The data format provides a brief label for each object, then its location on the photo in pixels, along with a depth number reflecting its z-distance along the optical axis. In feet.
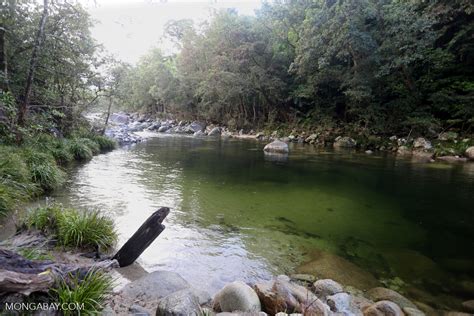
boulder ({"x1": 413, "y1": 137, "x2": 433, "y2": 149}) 61.67
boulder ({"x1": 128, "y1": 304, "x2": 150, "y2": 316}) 10.21
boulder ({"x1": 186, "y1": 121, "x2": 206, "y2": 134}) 120.17
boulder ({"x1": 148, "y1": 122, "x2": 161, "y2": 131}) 126.00
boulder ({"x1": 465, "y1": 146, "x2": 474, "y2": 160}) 53.98
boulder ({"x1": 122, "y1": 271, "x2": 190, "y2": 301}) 11.86
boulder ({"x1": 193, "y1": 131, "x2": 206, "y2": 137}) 106.83
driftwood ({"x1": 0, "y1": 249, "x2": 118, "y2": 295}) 7.80
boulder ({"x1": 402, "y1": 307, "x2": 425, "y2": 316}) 12.73
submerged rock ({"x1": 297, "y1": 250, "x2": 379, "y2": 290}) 15.57
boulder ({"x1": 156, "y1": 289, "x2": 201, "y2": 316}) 9.66
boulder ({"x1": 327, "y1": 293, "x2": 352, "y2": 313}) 12.68
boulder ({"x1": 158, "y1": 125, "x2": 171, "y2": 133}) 121.37
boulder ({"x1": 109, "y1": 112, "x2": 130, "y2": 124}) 144.05
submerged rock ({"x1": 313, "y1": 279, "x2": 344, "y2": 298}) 14.07
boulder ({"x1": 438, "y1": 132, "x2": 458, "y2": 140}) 61.52
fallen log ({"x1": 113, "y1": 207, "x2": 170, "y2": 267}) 14.12
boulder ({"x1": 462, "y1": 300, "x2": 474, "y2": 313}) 13.26
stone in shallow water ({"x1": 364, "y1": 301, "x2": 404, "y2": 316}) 12.32
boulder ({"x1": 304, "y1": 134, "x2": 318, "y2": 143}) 82.00
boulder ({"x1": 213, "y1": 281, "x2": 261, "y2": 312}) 11.62
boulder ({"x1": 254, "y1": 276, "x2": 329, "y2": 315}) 11.73
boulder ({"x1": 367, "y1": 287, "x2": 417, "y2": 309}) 13.56
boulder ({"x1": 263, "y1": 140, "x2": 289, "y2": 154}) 63.72
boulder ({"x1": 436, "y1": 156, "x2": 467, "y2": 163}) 53.88
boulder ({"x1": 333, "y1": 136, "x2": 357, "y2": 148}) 73.61
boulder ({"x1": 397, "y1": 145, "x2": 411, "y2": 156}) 62.40
